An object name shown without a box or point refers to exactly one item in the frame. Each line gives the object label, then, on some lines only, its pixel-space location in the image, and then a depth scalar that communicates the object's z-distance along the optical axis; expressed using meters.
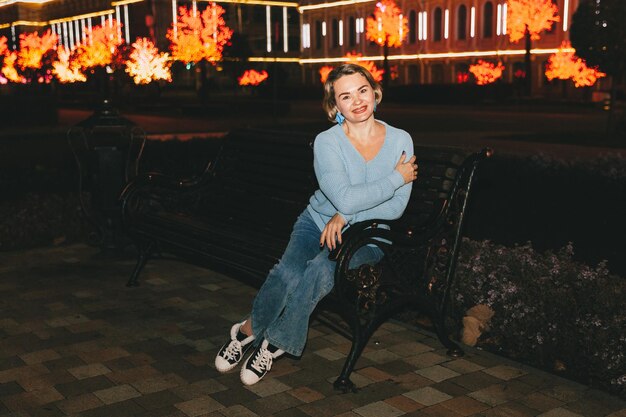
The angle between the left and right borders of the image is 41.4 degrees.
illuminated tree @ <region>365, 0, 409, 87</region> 60.78
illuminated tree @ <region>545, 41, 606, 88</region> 46.31
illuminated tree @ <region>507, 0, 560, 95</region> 47.91
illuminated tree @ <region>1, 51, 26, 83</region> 62.59
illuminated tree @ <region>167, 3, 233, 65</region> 40.91
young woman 4.03
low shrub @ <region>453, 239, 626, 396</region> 4.06
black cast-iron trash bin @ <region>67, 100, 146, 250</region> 6.88
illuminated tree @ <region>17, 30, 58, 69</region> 61.75
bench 4.09
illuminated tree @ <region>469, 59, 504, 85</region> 56.78
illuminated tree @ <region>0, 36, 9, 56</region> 75.96
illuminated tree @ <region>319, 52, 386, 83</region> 63.43
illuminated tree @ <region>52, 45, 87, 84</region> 61.00
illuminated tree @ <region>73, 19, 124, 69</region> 53.67
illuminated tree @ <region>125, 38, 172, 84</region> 47.72
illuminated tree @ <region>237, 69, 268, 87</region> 61.47
